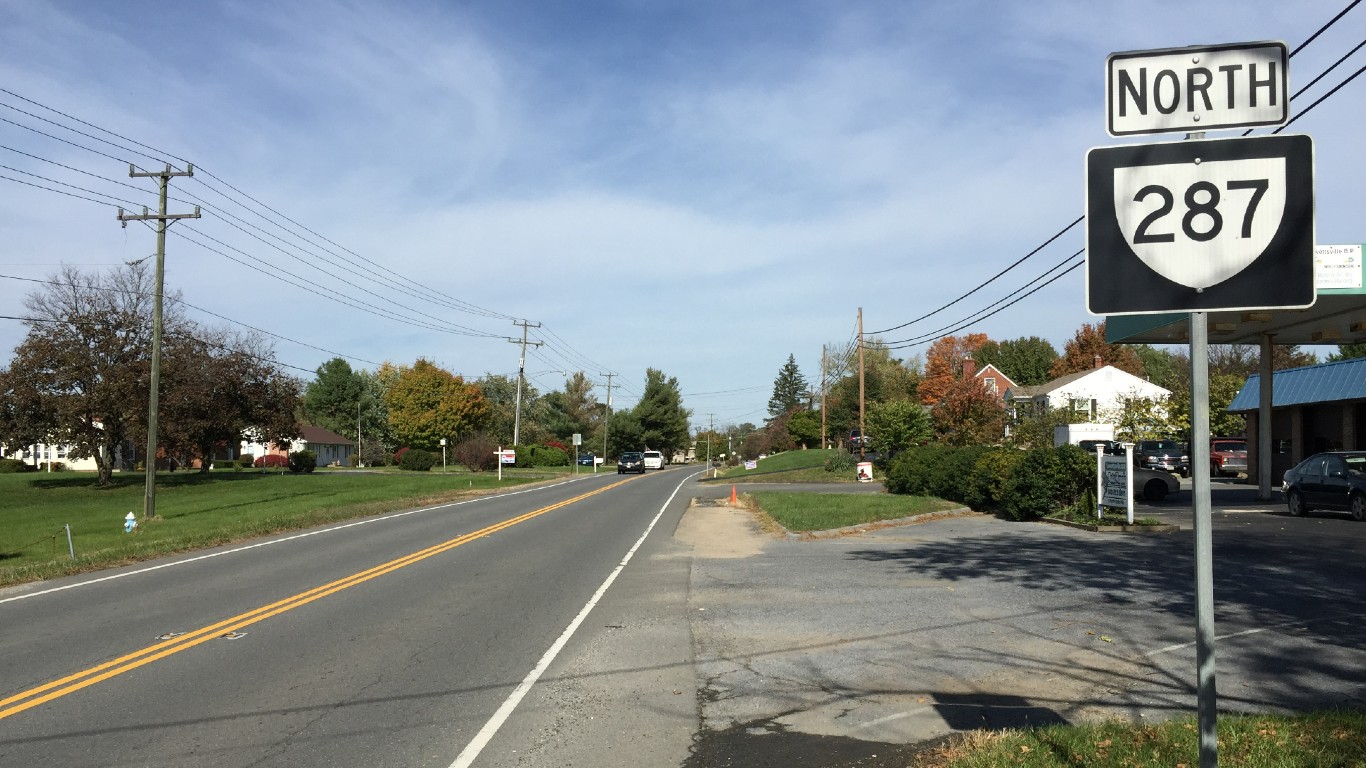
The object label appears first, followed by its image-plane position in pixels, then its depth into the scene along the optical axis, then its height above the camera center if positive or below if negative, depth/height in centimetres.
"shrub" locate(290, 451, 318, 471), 7238 -184
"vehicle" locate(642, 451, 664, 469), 9296 -193
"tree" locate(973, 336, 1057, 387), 11700 +1040
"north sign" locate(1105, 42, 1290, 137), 378 +140
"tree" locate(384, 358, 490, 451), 9119 +286
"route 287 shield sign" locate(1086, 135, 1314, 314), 357 +82
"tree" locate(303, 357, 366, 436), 12438 +516
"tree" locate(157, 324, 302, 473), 5381 +226
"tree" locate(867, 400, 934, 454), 5219 +84
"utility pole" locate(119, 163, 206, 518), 2823 +270
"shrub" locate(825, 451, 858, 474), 5501 -125
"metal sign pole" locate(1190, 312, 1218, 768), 342 -53
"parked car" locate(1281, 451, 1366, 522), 2081 -82
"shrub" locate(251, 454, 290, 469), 8905 -245
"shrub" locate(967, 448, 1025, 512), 2461 -90
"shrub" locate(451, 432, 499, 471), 7069 -122
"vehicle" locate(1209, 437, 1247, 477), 4253 -45
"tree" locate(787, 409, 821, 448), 9419 +129
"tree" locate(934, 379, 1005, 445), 4969 +158
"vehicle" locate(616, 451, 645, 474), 7612 -183
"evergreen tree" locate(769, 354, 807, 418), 16350 +893
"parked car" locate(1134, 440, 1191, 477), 4041 -47
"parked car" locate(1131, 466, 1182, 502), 2925 -118
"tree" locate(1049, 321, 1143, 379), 8925 +845
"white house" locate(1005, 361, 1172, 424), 6600 +397
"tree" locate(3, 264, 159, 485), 4722 +277
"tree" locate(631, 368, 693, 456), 12188 +342
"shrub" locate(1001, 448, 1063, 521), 2261 -99
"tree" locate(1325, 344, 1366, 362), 7619 +765
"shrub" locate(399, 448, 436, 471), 7644 -178
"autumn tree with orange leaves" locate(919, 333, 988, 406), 9530 +798
